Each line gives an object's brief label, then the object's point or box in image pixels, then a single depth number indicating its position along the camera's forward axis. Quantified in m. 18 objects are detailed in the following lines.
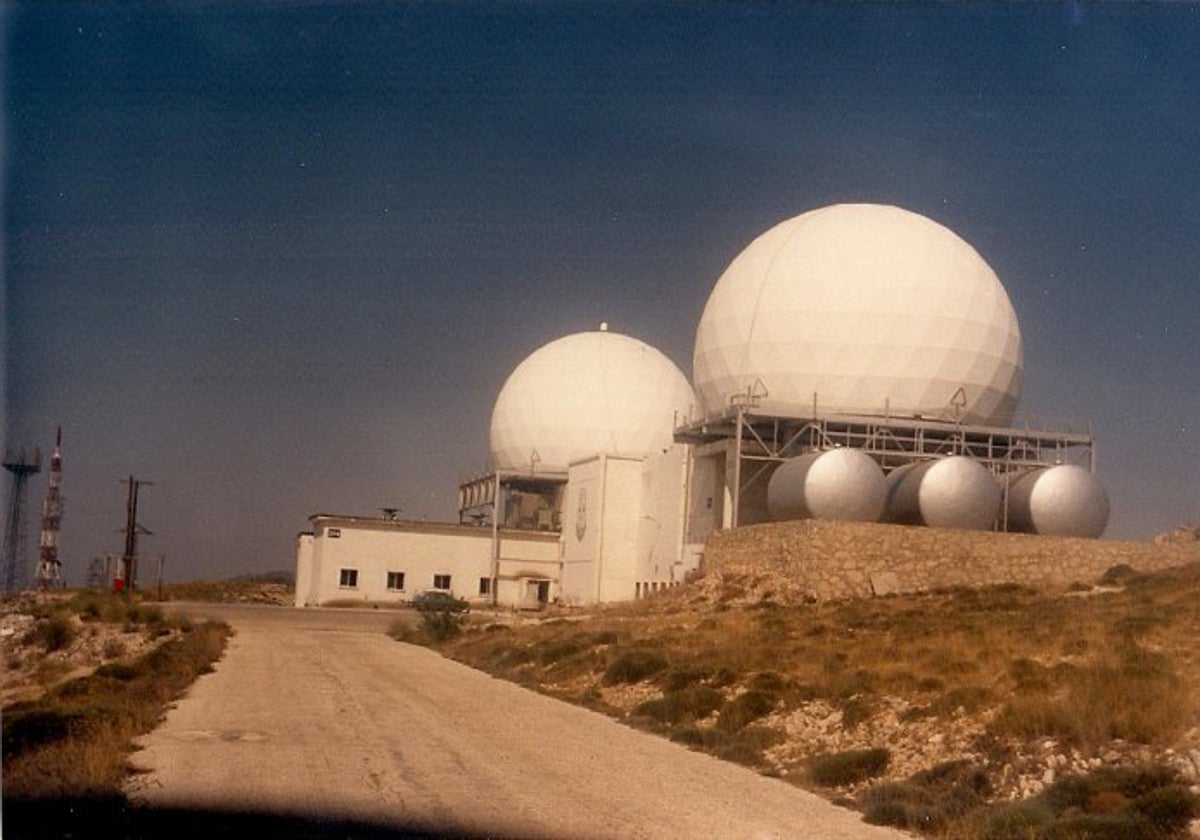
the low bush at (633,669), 21.83
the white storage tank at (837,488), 38.88
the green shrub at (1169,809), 10.11
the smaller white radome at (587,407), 60.78
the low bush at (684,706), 17.50
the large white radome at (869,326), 43.38
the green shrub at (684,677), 19.66
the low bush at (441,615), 34.56
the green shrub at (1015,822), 10.21
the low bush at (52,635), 31.88
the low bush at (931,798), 11.20
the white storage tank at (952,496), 39.28
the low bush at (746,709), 16.67
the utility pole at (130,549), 45.34
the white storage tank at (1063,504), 40.62
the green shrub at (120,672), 20.61
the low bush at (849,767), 13.22
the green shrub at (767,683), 18.23
